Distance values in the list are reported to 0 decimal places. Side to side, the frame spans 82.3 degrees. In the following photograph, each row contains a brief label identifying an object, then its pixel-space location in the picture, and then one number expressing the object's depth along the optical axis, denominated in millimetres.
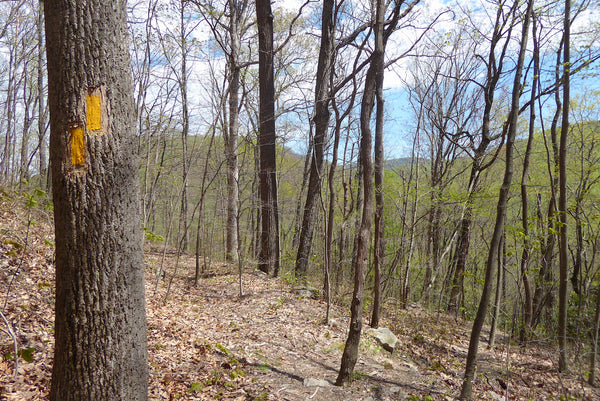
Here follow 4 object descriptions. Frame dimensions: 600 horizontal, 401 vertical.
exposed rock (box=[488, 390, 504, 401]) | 5868
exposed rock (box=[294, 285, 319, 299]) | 8495
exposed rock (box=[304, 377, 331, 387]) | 4514
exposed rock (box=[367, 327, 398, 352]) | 6707
